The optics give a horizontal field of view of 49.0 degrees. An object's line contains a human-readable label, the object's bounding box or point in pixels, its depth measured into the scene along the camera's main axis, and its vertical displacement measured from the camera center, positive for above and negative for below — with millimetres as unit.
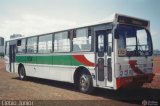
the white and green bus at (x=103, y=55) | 7042 -170
